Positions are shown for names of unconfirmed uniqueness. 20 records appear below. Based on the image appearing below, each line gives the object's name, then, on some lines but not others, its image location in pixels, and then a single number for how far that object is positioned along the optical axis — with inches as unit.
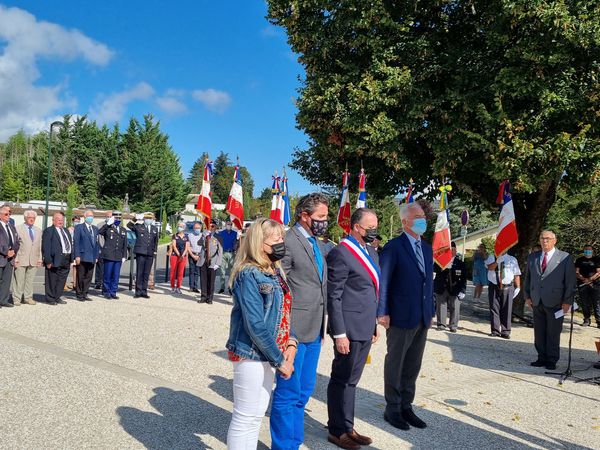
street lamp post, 1030.0
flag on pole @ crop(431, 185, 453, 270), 436.5
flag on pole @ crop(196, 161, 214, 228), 537.0
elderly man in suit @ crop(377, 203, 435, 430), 194.4
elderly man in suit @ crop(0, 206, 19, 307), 413.4
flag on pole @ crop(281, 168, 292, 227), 570.3
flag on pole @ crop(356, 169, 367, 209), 521.8
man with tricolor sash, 172.2
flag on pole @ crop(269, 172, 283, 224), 548.1
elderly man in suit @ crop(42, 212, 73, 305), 451.5
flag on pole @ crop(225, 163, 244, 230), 531.5
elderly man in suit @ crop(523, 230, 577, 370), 319.9
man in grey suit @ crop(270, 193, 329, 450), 152.4
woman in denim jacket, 128.3
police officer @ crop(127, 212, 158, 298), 526.9
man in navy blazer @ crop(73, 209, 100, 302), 473.1
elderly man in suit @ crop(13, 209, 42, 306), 440.1
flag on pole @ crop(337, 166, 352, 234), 538.0
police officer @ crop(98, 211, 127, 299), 513.3
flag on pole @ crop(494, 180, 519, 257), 426.6
